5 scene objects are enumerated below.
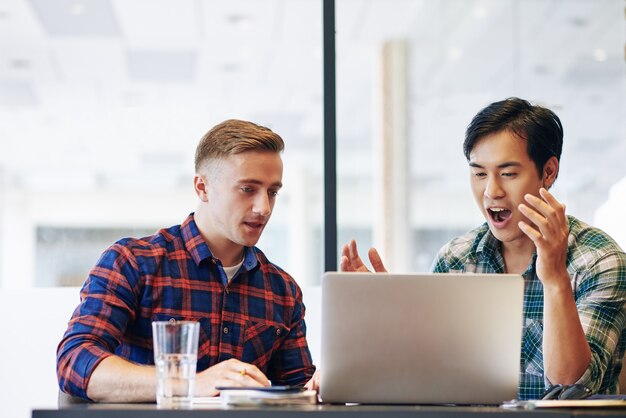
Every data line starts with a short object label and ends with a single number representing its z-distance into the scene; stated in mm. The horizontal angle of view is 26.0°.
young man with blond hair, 2762
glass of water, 2297
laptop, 2326
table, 2125
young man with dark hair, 2675
